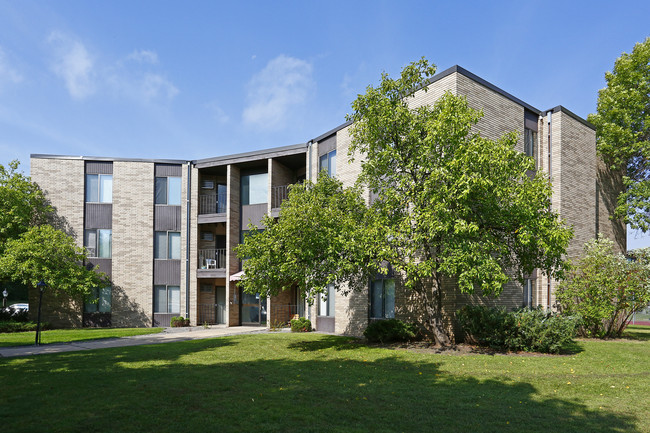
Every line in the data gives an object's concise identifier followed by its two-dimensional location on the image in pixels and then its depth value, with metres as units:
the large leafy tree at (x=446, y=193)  12.36
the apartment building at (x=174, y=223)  26.11
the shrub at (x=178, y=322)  26.02
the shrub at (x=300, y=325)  22.20
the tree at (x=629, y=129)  25.50
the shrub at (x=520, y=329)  14.12
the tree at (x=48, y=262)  23.27
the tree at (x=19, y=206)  24.69
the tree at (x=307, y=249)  13.50
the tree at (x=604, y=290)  18.41
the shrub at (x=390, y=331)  16.23
